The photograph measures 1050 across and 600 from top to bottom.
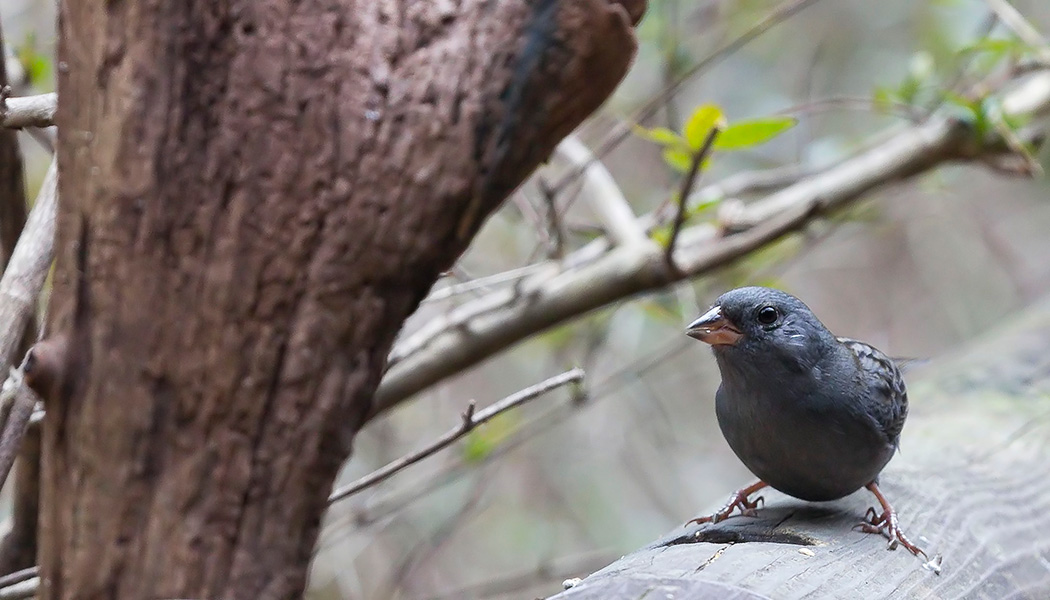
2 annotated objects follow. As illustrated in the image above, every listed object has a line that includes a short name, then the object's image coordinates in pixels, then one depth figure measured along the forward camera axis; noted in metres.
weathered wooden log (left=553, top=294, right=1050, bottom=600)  3.14
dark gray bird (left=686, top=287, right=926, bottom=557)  4.25
